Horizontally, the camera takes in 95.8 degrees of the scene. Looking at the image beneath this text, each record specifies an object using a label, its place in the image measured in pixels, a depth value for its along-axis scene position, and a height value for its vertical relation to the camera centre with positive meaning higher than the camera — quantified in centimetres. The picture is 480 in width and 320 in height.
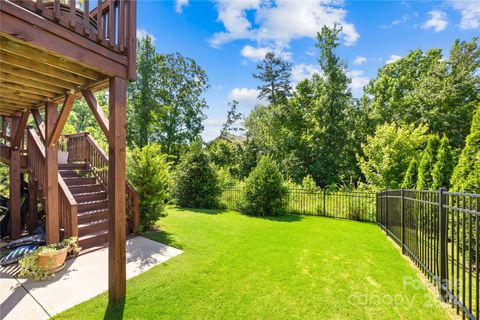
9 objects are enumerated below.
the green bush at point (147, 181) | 590 -56
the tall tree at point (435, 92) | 1491 +501
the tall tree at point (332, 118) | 1670 +335
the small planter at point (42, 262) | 344 -164
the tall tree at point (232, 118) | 2297 +455
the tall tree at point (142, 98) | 1739 +507
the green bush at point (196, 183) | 1009 -104
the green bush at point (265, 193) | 870 -130
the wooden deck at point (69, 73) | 212 +116
